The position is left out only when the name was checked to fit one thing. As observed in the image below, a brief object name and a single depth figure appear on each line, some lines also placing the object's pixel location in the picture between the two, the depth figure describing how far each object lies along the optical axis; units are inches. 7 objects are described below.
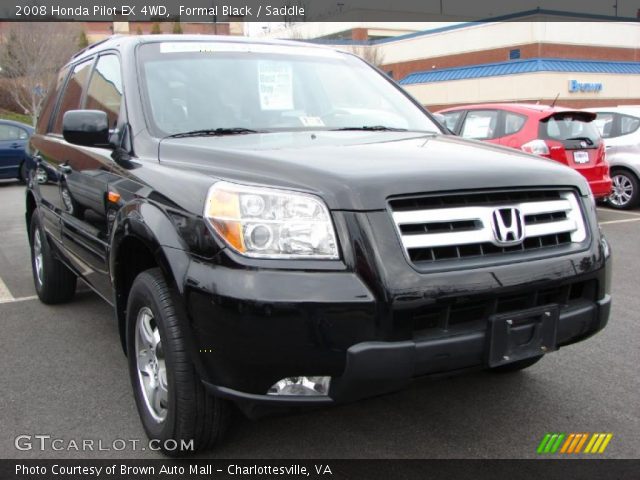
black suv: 84.7
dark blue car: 588.4
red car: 327.0
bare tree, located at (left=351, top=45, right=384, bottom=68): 1549.0
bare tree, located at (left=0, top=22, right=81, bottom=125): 1355.8
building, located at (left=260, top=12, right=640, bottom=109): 1180.5
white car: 388.8
